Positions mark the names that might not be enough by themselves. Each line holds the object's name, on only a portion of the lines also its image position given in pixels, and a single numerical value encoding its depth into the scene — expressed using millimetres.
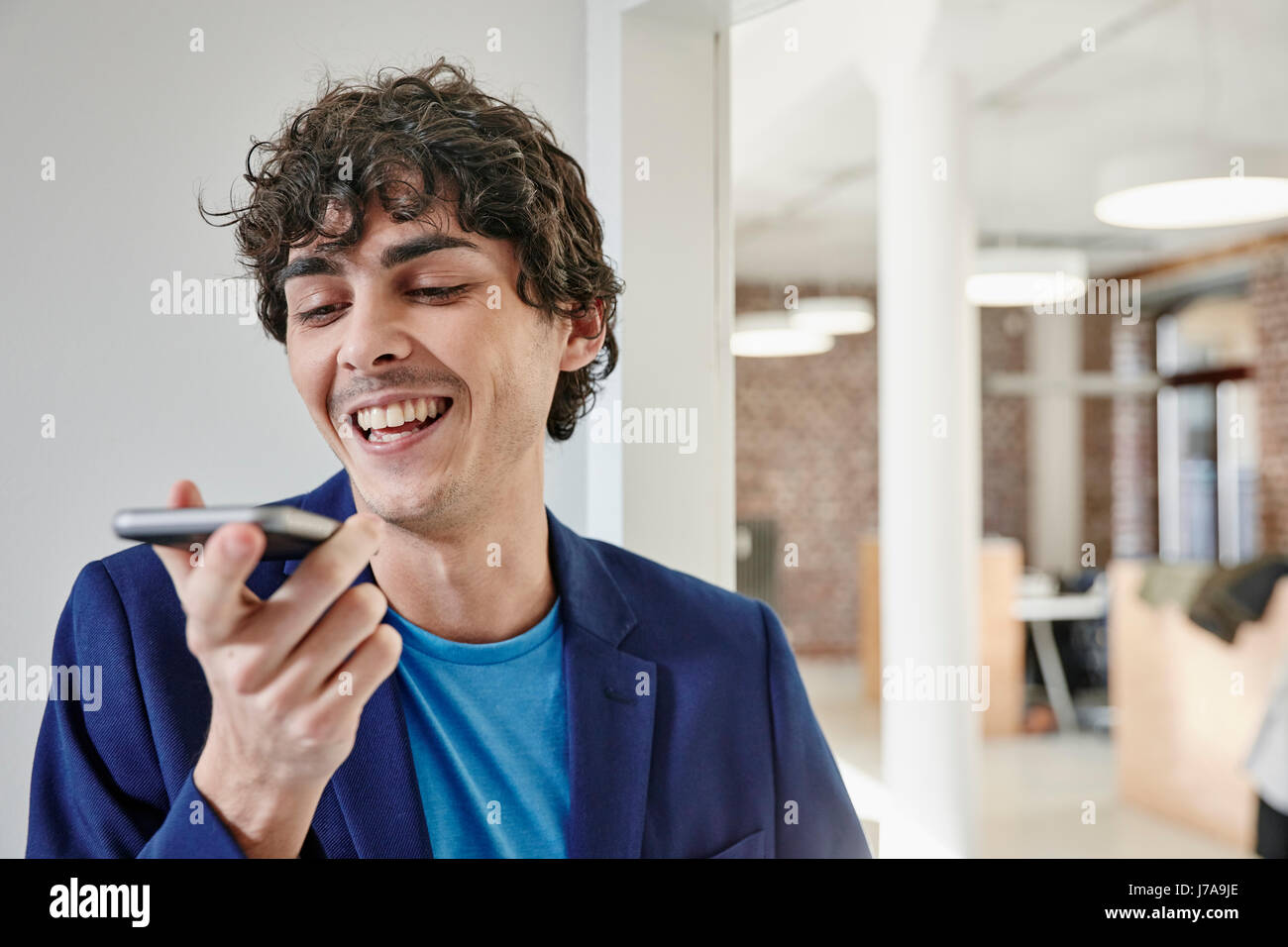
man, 985
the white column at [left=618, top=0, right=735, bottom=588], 1271
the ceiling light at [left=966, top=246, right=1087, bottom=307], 3623
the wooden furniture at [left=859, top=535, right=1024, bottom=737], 5039
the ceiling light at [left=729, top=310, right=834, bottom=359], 5102
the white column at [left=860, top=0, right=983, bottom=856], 2396
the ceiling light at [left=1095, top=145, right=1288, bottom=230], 2283
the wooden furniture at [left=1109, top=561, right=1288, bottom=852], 3404
